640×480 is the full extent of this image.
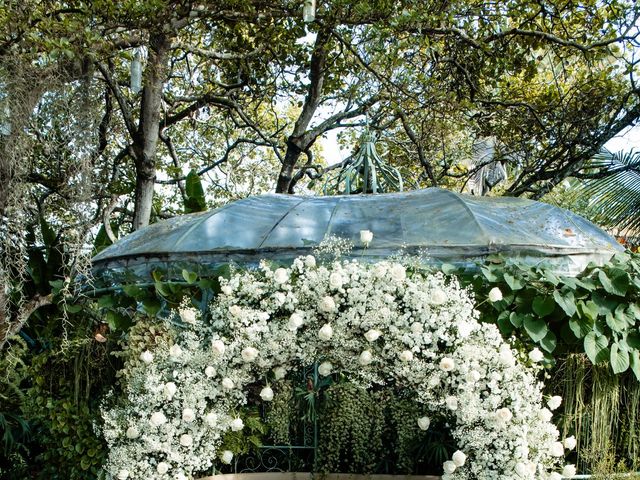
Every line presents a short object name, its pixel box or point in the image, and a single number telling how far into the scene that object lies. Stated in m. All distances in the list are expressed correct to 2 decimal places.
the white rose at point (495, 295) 4.48
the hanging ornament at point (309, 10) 5.43
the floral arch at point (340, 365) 4.25
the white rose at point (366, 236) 4.62
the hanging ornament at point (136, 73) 6.56
